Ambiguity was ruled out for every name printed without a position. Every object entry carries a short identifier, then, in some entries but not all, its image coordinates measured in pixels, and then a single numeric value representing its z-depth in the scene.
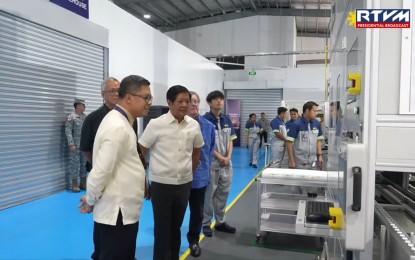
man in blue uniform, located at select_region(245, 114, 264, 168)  9.29
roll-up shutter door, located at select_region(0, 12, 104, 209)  4.69
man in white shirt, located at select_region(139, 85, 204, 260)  2.69
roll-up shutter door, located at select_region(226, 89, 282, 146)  14.39
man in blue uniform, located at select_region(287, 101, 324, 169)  5.19
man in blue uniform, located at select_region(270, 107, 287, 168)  6.70
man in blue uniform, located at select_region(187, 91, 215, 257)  3.32
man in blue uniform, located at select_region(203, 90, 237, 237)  3.85
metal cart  3.64
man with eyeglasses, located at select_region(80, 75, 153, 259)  1.85
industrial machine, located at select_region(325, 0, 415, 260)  1.22
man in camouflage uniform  5.59
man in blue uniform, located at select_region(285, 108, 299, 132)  6.19
